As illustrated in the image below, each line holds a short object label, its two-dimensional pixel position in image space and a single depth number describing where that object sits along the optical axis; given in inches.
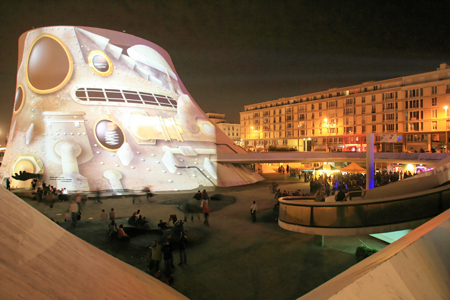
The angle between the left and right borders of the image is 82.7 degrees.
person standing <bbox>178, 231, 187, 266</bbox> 302.8
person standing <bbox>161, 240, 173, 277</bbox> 271.9
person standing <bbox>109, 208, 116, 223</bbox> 408.5
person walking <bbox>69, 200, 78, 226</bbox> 457.1
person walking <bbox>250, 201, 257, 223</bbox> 468.1
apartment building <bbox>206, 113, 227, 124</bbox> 3944.4
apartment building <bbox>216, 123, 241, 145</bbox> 3863.2
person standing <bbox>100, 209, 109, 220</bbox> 434.9
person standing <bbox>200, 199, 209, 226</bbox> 451.5
